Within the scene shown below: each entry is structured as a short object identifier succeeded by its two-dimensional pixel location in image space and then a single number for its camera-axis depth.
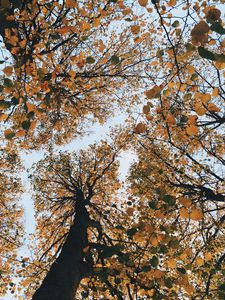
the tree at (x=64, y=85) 3.84
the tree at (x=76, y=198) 7.96
